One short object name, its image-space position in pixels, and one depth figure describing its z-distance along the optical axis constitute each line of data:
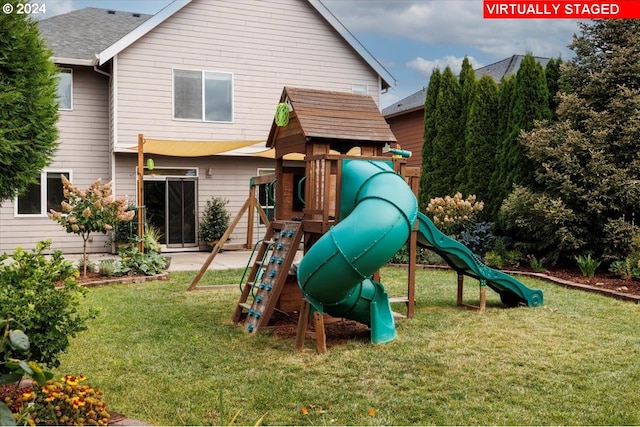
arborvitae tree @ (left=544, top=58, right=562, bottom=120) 12.81
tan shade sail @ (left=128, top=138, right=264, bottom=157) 14.39
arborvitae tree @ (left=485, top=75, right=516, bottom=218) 13.26
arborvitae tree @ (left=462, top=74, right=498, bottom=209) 13.97
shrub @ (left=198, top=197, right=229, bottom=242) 16.41
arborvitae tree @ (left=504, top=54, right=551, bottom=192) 12.70
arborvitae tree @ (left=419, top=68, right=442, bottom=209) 15.74
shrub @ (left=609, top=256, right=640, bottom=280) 9.92
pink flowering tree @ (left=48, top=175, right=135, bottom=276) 10.68
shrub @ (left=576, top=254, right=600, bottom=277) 10.48
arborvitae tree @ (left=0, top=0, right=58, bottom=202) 6.98
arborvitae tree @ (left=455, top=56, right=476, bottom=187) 14.68
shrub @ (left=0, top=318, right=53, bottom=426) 2.72
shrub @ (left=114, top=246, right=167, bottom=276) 11.17
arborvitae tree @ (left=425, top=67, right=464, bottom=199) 15.17
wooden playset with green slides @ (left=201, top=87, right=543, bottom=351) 5.50
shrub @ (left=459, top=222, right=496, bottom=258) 12.58
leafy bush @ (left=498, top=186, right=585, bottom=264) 11.08
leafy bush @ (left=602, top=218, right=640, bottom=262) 10.54
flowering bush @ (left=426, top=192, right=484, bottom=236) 12.70
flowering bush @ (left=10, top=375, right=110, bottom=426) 3.33
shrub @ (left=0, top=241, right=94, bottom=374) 3.73
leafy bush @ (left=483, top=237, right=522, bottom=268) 11.83
